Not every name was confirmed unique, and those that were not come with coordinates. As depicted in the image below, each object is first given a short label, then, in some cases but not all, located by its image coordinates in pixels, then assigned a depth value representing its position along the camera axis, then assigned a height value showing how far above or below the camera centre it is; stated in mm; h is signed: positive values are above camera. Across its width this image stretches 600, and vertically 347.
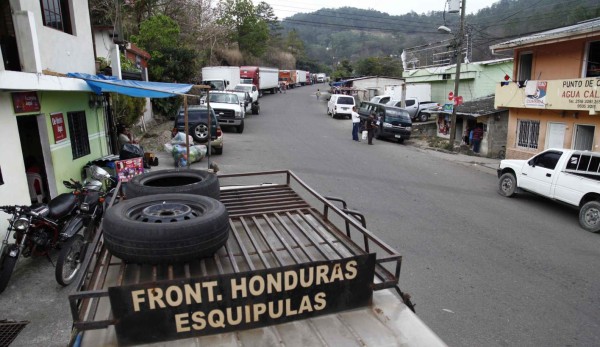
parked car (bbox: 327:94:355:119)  30297 -897
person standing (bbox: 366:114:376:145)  20484 -1771
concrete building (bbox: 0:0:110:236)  6715 +5
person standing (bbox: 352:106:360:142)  20772 -1535
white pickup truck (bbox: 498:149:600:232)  9359 -2245
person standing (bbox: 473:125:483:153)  21188 -2430
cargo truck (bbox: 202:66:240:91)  33938 +1700
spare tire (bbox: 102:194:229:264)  2467 -843
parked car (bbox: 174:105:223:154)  15297 -1172
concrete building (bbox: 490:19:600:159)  14891 -87
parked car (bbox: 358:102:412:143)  22125 -1685
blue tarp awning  9047 +231
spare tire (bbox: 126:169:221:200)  3584 -812
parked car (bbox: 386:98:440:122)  30438 -1189
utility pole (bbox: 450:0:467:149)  20312 +1793
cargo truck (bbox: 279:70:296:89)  62434 +2630
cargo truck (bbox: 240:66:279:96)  40297 +1846
